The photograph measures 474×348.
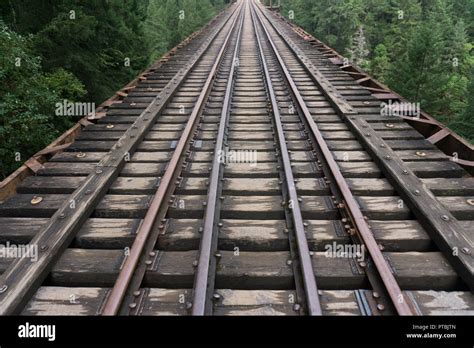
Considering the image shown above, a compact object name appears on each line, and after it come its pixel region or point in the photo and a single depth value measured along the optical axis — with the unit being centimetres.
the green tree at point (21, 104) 688
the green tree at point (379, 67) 3941
